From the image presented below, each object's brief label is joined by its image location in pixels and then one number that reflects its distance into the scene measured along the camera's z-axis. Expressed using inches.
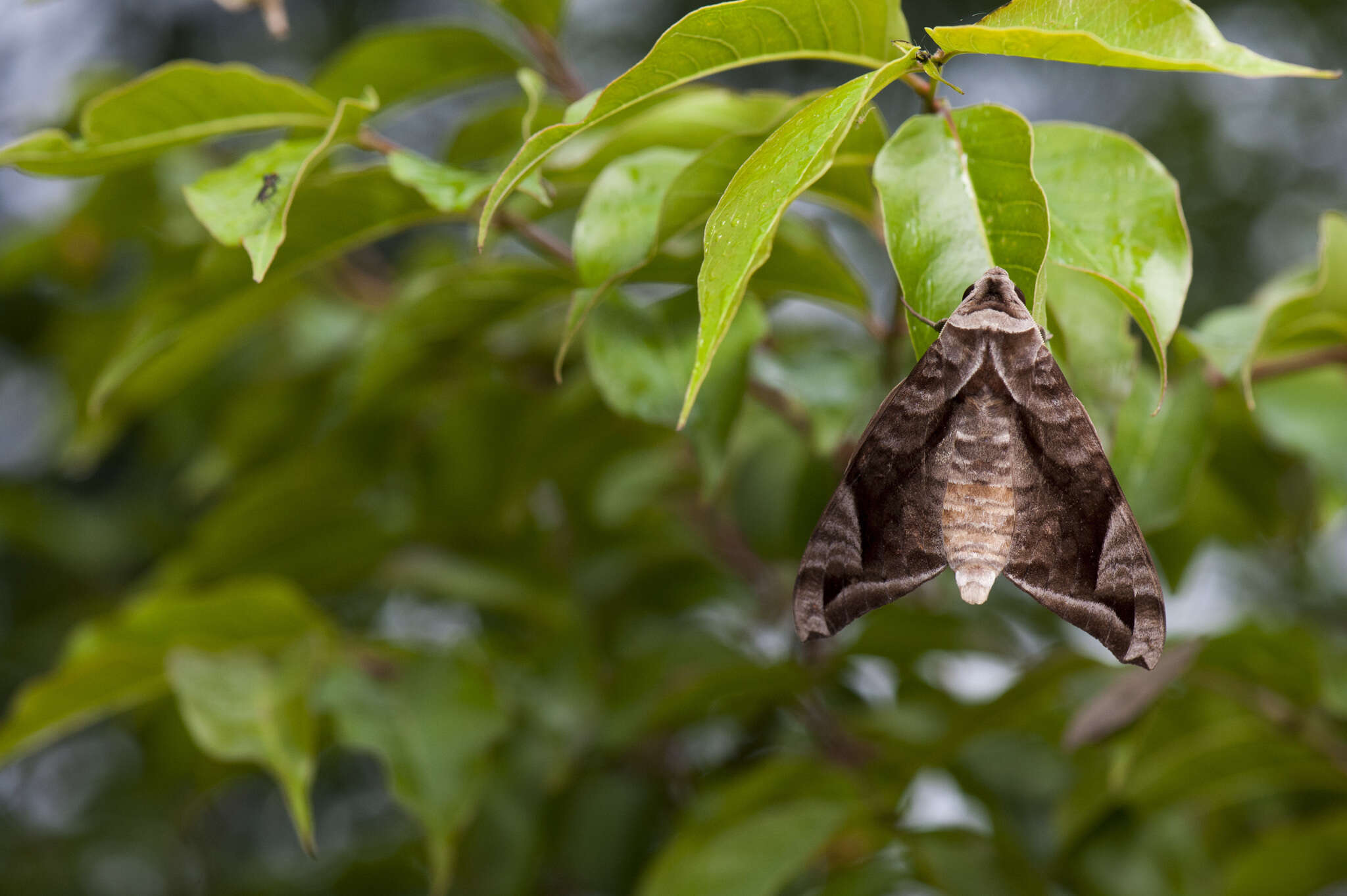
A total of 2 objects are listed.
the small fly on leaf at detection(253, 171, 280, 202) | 26.2
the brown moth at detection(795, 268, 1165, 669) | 25.7
